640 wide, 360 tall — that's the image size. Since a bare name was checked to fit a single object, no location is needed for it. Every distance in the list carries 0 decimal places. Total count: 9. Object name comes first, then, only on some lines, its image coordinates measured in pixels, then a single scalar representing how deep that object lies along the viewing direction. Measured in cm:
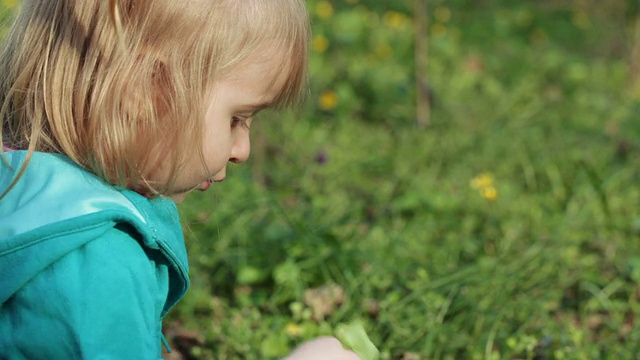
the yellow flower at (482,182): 350
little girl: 151
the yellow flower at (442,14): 574
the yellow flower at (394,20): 525
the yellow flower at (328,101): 426
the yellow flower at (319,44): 477
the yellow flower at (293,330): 254
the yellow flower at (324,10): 510
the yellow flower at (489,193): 340
